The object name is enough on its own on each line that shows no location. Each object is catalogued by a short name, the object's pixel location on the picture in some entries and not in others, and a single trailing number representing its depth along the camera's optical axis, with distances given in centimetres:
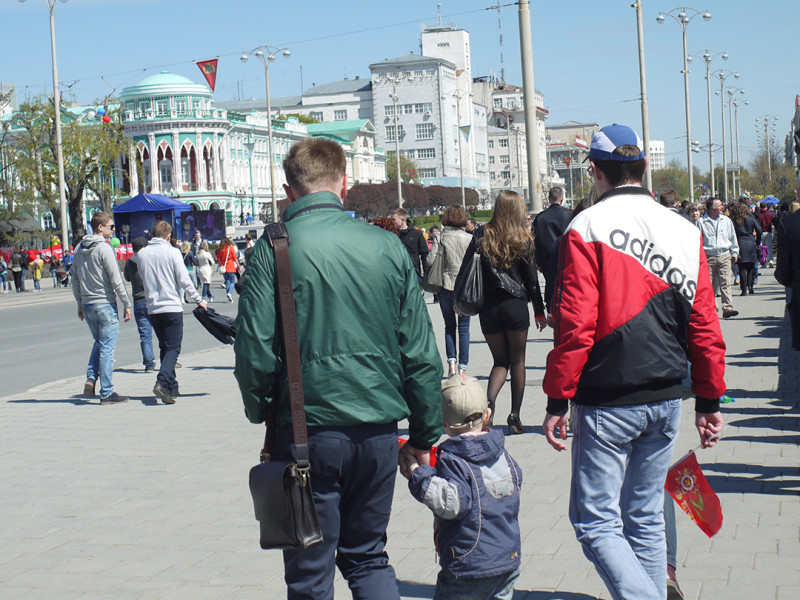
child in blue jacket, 384
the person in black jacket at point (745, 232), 2092
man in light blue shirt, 1680
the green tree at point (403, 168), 12912
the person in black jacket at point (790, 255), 648
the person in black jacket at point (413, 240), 1554
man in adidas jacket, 369
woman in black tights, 800
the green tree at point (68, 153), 5678
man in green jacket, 341
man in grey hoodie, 1078
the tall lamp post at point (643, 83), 3241
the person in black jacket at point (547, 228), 867
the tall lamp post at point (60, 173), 4572
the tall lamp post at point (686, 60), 4909
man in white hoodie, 1105
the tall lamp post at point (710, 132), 6202
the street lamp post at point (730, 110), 8302
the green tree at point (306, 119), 13508
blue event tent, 4591
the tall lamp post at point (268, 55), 5350
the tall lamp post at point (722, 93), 6869
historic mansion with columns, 8812
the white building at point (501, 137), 17228
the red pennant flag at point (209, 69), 5531
